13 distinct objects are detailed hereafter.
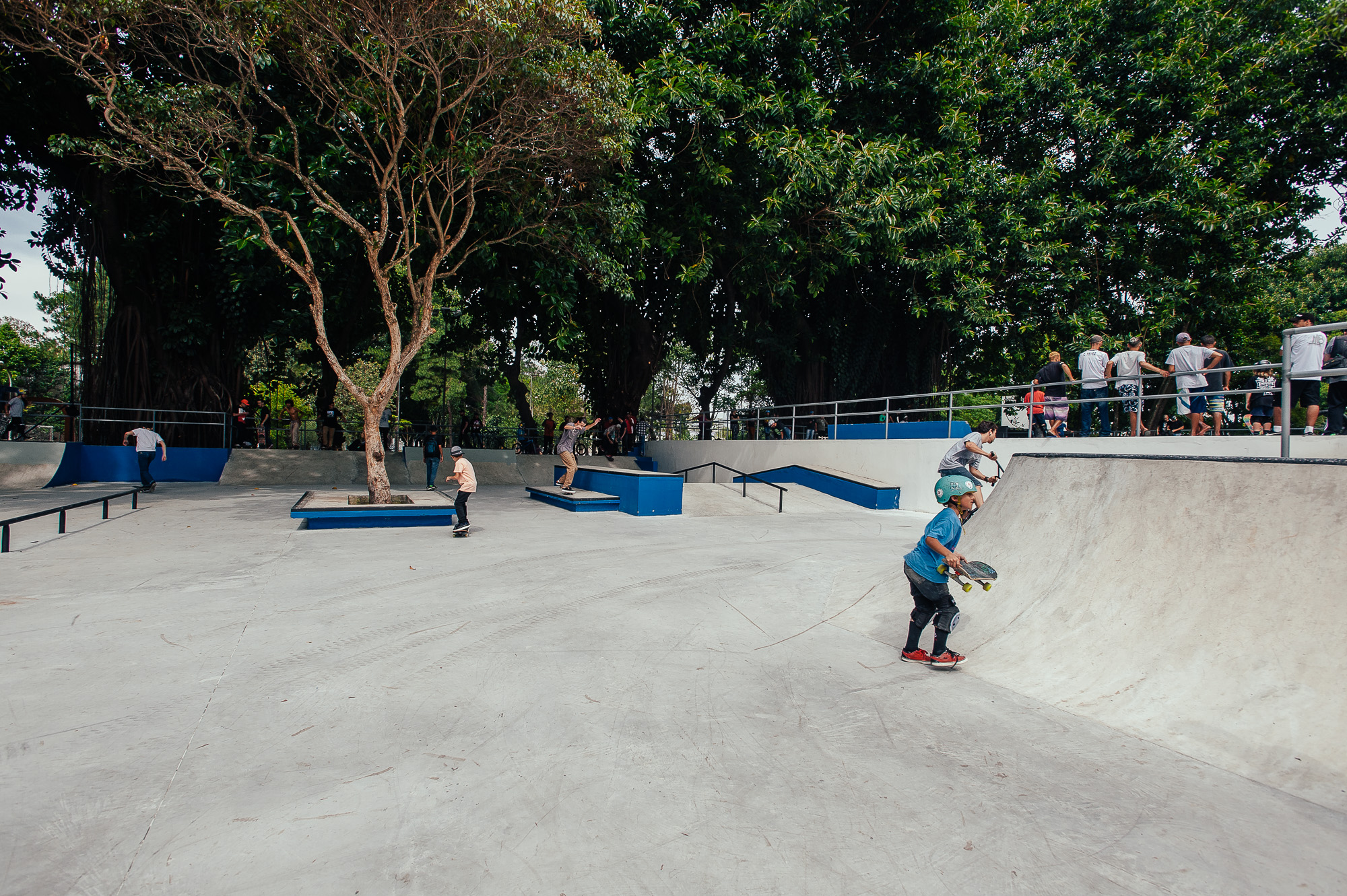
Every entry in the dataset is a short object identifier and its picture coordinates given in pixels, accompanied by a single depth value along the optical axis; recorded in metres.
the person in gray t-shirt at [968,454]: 8.65
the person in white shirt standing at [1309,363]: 8.40
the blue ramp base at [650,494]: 12.41
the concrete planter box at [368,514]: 9.55
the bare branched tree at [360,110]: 10.01
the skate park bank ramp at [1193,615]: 3.22
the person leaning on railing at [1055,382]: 11.62
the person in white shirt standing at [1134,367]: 10.88
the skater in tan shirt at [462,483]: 9.40
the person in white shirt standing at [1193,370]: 10.06
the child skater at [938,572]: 4.36
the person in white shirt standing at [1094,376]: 11.16
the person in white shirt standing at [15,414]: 15.75
